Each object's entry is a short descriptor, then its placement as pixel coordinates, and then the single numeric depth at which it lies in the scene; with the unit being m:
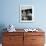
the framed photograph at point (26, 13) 2.15
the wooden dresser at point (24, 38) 1.89
